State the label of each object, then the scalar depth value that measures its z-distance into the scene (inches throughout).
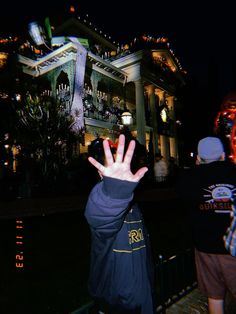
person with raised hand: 63.9
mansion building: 676.7
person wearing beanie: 99.9
